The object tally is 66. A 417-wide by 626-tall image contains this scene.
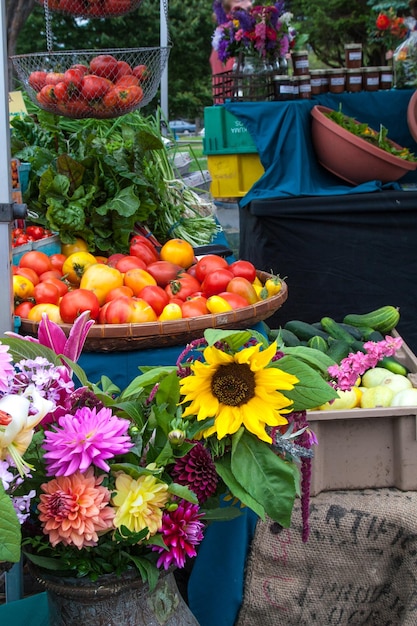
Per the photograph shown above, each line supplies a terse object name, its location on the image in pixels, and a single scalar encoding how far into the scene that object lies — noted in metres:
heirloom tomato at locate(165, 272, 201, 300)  2.08
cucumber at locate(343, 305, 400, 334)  2.58
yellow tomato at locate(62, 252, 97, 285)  2.21
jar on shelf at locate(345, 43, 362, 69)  4.48
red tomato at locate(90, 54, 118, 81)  2.23
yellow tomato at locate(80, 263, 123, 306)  2.03
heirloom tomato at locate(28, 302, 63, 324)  1.89
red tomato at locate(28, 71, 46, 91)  2.18
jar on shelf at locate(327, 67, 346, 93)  4.43
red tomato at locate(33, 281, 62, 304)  1.99
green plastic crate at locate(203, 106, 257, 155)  4.36
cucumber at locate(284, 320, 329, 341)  2.45
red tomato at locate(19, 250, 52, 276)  2.19
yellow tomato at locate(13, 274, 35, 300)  1.99
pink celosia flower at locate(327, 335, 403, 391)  1.98
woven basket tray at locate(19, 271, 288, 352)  1.75
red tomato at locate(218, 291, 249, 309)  1.96
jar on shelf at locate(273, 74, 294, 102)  4.21
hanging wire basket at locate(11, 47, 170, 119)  2.15
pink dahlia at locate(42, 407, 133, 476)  0.96
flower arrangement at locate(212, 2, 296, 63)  4.16
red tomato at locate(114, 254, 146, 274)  2.22
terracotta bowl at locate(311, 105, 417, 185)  3.81
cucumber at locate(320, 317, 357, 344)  2.39
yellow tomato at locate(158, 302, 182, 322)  1.90
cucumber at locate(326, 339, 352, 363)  2.22
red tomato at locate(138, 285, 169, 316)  1.96
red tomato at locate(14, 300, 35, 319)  1.92
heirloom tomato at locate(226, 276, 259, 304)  2.06
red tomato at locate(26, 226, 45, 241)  2.56
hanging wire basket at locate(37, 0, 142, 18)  2.37
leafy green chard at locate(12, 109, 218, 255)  2.54
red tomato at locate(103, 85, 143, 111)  2.17
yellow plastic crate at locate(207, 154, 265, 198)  4.44
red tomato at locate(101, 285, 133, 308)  1.94
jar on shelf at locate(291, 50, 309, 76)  4.24
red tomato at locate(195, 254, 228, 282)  2.23
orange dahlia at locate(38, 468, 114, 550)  0.95
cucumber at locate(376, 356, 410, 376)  2.12
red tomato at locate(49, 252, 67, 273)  2.28
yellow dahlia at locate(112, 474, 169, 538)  1.00
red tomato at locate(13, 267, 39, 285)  2.07
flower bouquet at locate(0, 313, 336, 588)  0.97
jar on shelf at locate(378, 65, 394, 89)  4.47
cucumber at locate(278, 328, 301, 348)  2.30
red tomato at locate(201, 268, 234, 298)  2.11
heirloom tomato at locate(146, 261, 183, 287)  2.23
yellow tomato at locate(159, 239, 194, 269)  2.45
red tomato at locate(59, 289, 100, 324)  1.85
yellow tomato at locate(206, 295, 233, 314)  1.92
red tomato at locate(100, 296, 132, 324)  1.85
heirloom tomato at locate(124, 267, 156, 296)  2.09
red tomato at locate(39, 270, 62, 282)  2.11
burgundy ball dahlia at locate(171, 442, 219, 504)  1.10
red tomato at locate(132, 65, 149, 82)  2.27
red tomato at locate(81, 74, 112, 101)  2.15
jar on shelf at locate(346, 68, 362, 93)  4.43
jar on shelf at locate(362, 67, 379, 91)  4.45
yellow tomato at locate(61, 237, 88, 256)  2.53
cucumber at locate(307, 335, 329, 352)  2.26
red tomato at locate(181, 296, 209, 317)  1.92
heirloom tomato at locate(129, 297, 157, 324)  1.85
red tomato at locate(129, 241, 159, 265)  2.47
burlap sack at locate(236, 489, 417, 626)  1.76
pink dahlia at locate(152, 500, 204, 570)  1.06
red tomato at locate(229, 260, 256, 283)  2.21
